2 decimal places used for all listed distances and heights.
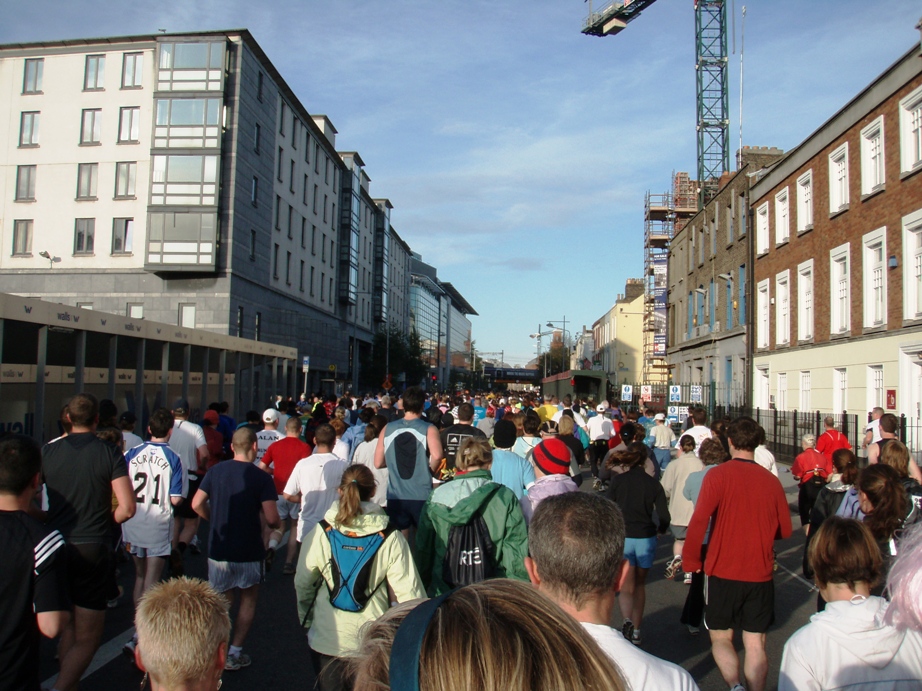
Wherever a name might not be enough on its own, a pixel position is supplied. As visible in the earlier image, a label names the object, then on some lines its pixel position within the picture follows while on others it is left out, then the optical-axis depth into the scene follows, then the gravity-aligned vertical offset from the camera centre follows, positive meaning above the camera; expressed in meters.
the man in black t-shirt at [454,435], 9.21 -0.49
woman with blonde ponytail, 4.16 -1.00
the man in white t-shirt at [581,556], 2.58 -0.54
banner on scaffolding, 55.50 +6.67
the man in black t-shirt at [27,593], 3.37 -0.93
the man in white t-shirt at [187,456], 8.66 -0.79
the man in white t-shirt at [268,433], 10.50 -0.58
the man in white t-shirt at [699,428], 10.93 -0.41
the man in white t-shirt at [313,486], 7.55 -0.93
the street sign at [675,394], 25.88 +0.16
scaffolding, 55.16 +11.68
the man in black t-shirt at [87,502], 4.92 -0.76
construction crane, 49.31 +19.70
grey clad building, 38.91 +11.02
